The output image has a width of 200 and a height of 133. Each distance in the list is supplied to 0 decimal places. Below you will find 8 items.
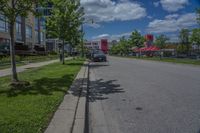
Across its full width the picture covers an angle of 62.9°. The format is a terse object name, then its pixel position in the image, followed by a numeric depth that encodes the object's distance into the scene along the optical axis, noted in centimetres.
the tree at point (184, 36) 3855
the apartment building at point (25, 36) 2493
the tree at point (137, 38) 4585
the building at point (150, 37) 6516
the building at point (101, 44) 9526
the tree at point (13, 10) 578
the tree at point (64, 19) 1488
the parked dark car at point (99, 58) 2196
